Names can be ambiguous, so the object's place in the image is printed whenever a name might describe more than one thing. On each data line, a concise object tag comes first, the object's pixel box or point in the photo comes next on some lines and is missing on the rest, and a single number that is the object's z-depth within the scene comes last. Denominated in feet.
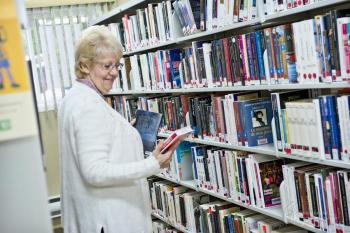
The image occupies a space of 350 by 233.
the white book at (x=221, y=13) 9.06
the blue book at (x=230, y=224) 10.09
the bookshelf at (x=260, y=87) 6.86
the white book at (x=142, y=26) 12.97
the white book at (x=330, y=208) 7.06
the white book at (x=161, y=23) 11.78
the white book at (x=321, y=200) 7.24
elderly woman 6.22
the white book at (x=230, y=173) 9.70
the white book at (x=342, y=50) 6.27
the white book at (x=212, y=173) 10.42
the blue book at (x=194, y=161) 11.16
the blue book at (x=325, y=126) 6.82
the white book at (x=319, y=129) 6.93
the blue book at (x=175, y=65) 11.60
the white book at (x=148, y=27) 12.67
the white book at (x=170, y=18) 11.22
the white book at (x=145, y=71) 13.06
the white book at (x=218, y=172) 10.19
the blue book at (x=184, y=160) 11.98
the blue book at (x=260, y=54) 8.14
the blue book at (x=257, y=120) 8.84
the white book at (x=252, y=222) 9.36
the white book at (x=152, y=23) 12.34
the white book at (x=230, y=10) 8.76
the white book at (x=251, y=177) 8.97
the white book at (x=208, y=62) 9.81
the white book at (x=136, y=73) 13.66
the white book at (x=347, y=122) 6.47
